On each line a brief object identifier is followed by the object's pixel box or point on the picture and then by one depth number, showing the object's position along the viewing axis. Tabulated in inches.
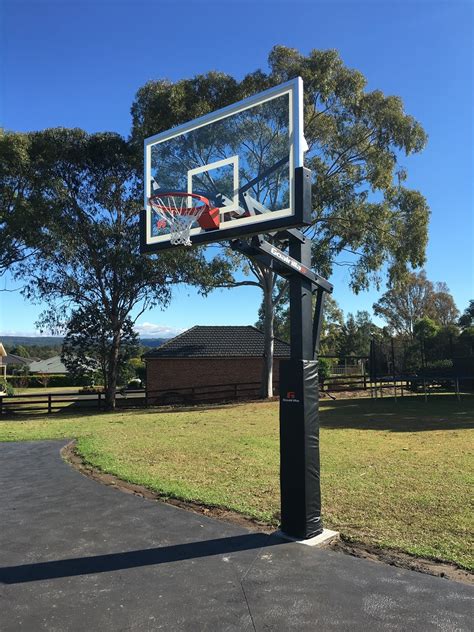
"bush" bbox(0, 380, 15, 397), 1502.5
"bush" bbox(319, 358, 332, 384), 1428.3
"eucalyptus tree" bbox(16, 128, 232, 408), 900.6
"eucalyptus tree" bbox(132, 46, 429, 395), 869.2
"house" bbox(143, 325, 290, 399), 1184.2
